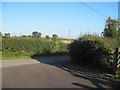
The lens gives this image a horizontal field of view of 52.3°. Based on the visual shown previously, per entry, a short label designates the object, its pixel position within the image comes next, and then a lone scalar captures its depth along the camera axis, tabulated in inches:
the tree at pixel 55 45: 745.9
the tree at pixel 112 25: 710.4
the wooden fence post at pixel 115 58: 274.5
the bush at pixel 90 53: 310.5
